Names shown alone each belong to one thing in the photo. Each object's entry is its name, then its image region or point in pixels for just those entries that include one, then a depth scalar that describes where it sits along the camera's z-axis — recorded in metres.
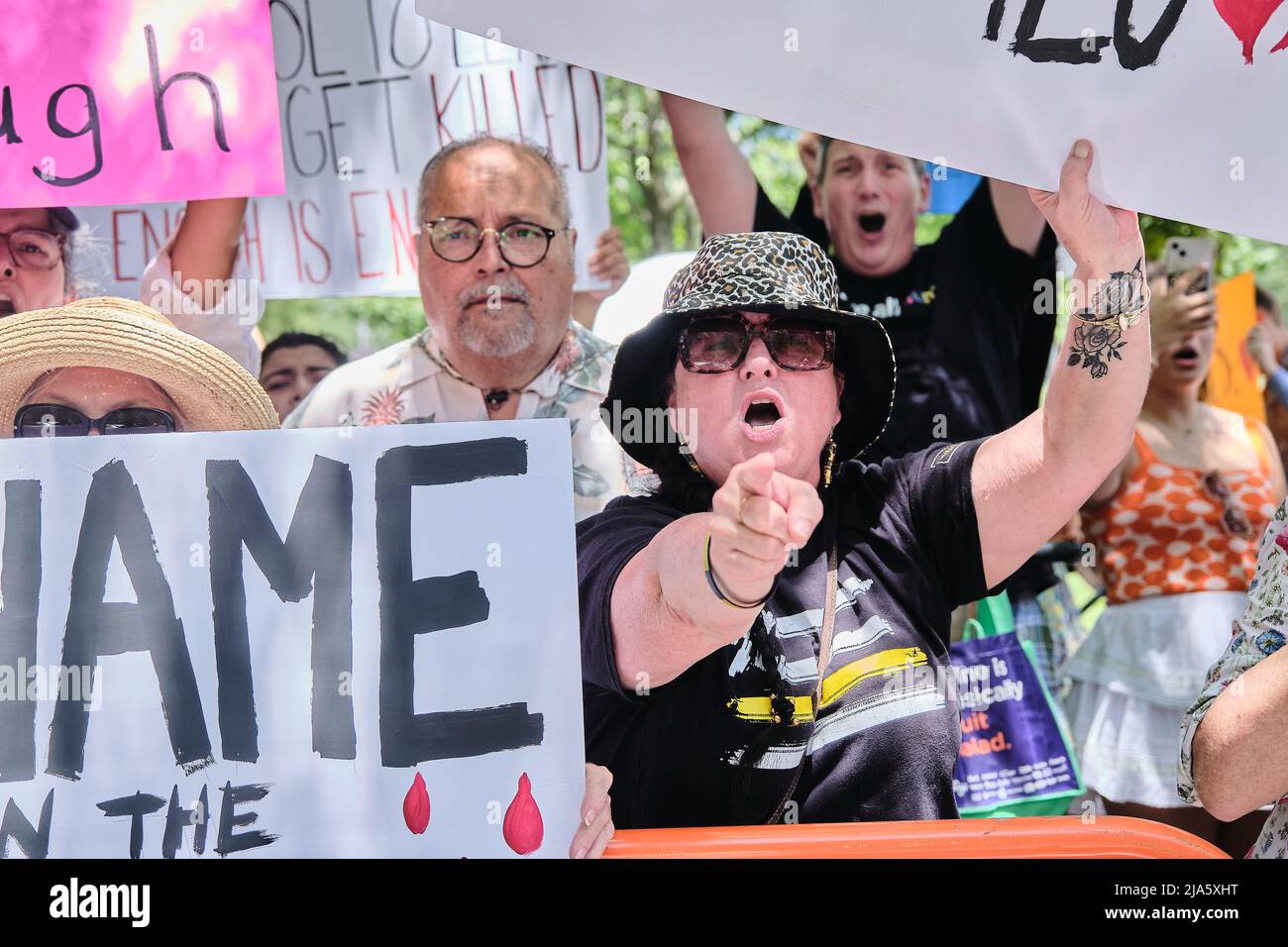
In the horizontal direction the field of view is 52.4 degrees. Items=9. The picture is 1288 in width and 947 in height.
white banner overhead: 1.91
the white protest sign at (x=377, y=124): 3.62
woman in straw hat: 2.09
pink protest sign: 2.55
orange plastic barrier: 1.73
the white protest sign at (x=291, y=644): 1.83
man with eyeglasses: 3.28
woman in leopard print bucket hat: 1.95
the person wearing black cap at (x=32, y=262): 3.21
